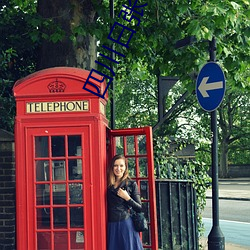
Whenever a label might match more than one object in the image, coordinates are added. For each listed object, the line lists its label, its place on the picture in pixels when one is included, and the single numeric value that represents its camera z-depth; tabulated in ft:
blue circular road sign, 25.02
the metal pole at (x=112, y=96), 29.33
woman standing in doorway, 19.70
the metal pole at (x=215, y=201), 25.94
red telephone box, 18.72
